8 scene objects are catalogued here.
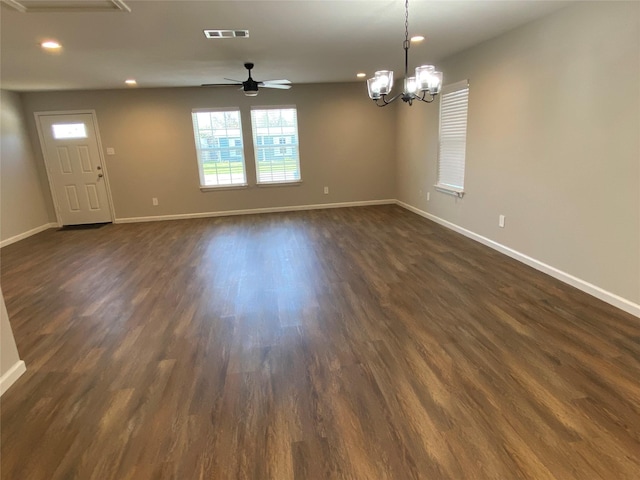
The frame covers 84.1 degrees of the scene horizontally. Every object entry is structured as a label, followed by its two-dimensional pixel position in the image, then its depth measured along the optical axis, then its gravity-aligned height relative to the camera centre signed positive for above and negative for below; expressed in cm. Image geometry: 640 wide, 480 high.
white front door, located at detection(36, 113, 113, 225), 666 -12
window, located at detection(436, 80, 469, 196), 498 +8
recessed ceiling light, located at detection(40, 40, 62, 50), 351 +115
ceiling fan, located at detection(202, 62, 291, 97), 475 +90
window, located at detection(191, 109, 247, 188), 703 +13
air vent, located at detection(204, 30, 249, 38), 341 +114
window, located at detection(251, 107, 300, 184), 717 +14
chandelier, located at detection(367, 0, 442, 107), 279 +50
